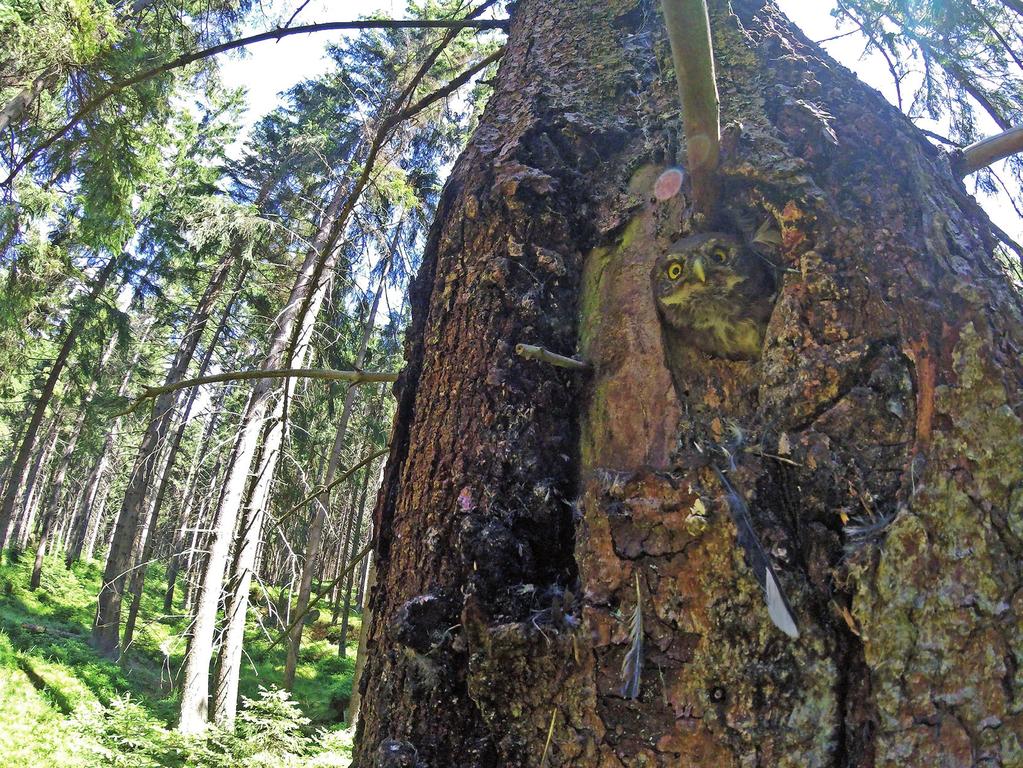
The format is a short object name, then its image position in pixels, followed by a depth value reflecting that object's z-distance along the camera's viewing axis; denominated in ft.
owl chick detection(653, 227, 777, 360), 3.92
